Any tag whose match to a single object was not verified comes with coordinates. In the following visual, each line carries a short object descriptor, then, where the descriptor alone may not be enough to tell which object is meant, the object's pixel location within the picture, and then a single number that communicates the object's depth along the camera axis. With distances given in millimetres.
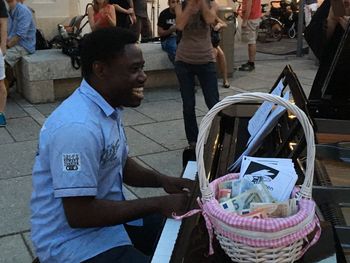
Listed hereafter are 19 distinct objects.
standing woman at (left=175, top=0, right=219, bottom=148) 4906
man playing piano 1863
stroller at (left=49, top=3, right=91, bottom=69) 7203
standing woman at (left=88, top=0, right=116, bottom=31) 7547
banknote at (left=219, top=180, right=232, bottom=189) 1540
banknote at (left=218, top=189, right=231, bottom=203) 1460
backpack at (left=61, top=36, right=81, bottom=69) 7168
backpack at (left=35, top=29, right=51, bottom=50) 9082
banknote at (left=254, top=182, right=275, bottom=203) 1394
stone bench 7023
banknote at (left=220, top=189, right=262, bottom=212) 1370
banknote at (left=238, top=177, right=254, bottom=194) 1460
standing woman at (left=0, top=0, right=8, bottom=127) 5934
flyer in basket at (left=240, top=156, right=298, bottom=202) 1440
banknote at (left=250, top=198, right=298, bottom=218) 1321
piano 1441
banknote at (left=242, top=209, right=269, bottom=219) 1289
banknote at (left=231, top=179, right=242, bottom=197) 1466
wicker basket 1246
